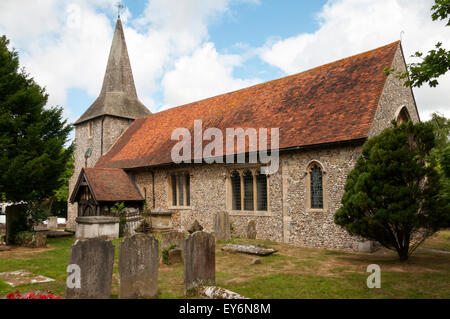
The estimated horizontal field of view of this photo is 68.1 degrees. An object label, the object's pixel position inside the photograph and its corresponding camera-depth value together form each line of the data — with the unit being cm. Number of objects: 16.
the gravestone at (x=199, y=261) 664
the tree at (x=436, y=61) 712
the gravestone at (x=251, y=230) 1351
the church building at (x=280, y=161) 1175
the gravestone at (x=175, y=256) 938
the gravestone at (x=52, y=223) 2403
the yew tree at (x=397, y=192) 854
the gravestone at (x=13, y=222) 1417
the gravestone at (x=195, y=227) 1193
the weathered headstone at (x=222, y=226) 1323
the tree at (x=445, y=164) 653
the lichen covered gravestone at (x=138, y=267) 628
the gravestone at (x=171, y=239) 1001
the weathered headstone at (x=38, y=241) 1361
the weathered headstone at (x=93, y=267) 598
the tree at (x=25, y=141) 1357
